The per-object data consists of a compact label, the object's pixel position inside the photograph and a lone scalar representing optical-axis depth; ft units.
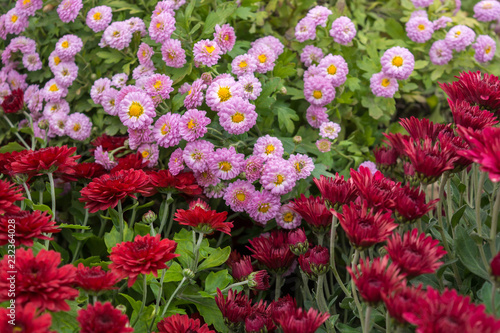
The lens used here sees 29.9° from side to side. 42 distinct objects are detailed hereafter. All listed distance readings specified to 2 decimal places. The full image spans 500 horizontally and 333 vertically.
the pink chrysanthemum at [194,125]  2.94
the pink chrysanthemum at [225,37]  3.10
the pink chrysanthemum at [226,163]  2.96
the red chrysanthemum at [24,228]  2.48
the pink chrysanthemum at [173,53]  3.10
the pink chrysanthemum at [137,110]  3.01
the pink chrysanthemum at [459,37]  3.41
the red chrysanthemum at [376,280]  2.33
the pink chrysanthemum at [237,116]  2.93
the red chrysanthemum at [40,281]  2.33
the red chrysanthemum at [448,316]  2.13
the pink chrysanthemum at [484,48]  3.48
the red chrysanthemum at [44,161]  2.74
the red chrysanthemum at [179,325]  2.57
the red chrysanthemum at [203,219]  2.65
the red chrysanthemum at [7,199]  2.52
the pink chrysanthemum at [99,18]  3.27
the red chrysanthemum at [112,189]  2.68
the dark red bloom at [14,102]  3.29
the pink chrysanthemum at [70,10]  3.28
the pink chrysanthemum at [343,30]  3.28
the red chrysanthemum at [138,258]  2.45
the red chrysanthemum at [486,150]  2.29
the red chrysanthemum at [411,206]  2.47
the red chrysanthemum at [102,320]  2.33
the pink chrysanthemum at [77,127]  3.28
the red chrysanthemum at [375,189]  2.52
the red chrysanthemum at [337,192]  2.62
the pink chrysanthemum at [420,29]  3.46
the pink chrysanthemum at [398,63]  3.26
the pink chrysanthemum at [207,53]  3.04
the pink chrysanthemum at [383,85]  3.30
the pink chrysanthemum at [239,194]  2.99
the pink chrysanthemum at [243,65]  3.10
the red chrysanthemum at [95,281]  2.42
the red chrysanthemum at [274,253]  2.80
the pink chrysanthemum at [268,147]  3.01
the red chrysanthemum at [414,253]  2.36
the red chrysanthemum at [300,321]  2.43
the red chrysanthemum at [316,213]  2.71
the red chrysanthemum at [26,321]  2.26
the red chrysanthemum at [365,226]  2.42
